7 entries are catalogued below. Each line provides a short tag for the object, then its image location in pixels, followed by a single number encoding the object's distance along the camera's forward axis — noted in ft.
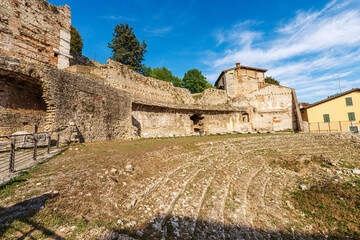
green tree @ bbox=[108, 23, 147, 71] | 104.67
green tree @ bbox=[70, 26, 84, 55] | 86.22
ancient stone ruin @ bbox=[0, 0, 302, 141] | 30.45
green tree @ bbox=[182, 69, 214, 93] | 122.11
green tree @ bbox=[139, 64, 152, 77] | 119.63
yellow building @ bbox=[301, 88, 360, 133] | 68.64
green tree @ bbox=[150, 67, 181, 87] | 122.62
